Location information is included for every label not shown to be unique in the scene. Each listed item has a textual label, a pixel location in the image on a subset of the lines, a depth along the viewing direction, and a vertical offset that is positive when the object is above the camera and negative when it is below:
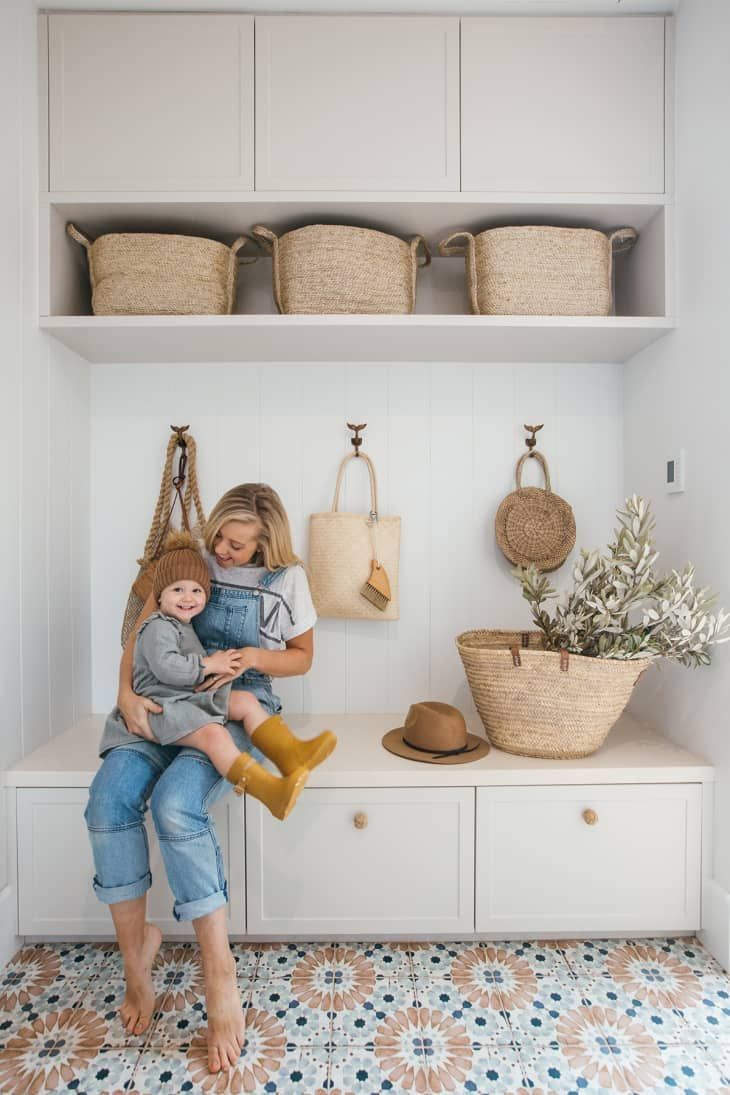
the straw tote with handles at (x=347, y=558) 2.18 -0.08
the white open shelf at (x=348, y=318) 1.88 +0.70
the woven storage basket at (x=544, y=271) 1.91 +0.75
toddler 1.49 -0.39
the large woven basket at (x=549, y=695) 1.75 -0.43
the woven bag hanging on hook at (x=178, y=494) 2.19 +0.13
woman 1.42 -0.56
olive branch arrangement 1.67 -0.19
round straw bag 2.23 +0.02
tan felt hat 1.81 -0.56
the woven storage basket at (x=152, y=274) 1.89 +0.73
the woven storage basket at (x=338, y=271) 1.88 +0.75
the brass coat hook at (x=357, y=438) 2.27 +0.32
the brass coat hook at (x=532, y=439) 2.29 +0.33
